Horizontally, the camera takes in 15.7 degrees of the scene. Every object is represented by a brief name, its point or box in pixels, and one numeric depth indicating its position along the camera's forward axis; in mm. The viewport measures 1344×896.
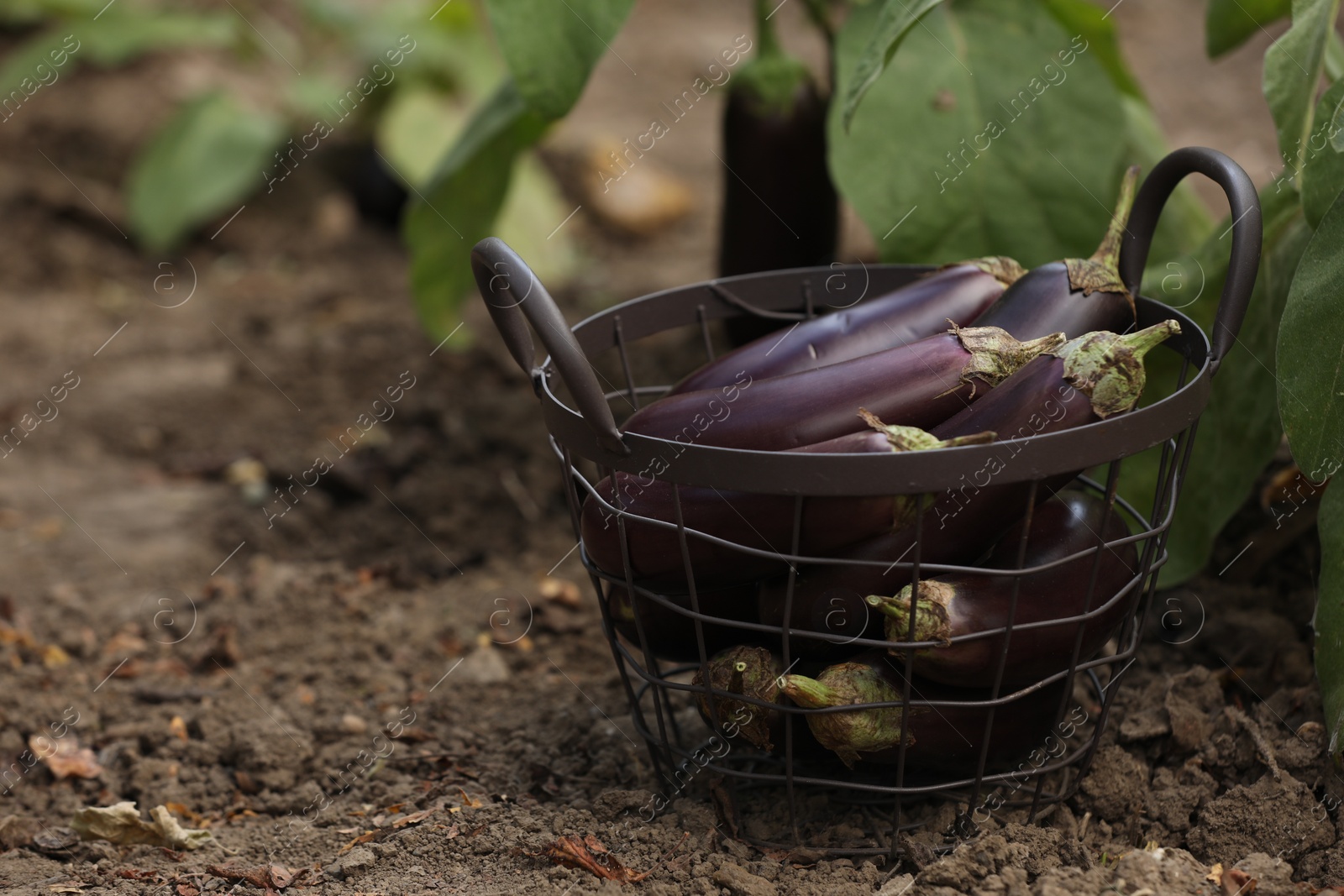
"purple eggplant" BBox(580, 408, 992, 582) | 1986
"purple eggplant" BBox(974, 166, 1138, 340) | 2050
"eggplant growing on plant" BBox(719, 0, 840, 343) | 2438
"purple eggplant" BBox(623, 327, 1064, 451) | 2016
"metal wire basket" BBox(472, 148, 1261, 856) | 1960
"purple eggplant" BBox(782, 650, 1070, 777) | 2000
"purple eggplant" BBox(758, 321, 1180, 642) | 2001
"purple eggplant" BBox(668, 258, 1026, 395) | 2077
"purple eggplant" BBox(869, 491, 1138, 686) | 1993
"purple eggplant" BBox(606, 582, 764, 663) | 2048
